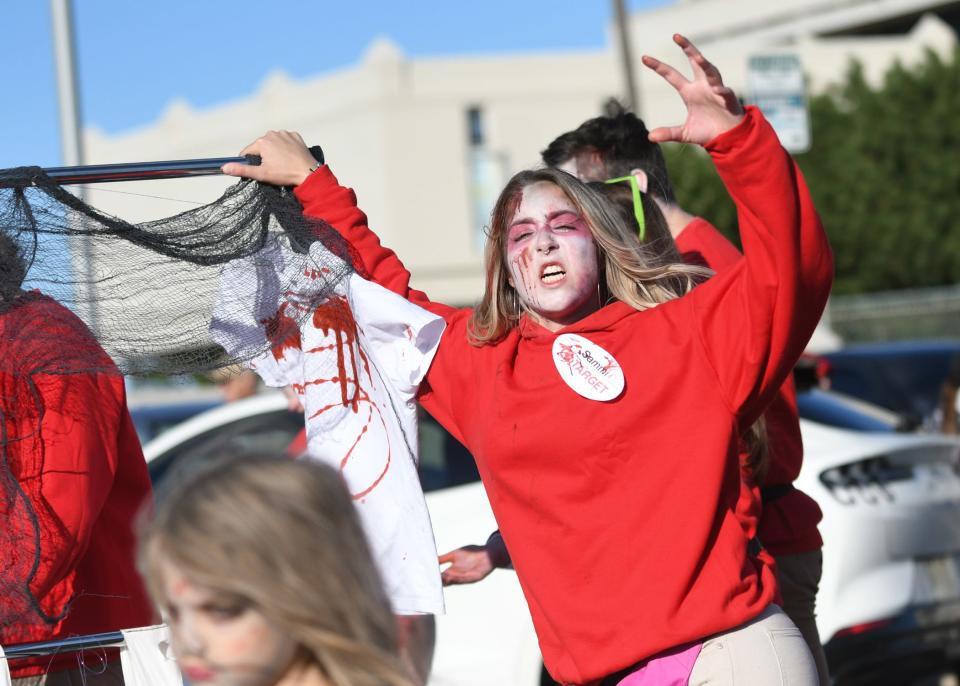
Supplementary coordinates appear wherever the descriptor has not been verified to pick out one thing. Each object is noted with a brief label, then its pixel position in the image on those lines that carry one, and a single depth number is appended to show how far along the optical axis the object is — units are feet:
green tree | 114.52
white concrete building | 137.39
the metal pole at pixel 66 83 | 29.43
